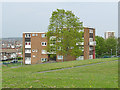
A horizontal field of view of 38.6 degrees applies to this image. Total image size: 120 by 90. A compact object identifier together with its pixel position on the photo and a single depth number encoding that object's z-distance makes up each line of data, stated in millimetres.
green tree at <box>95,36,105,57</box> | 70000
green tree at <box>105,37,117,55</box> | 71831
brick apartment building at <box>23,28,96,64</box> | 50250
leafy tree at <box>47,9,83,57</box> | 37562
